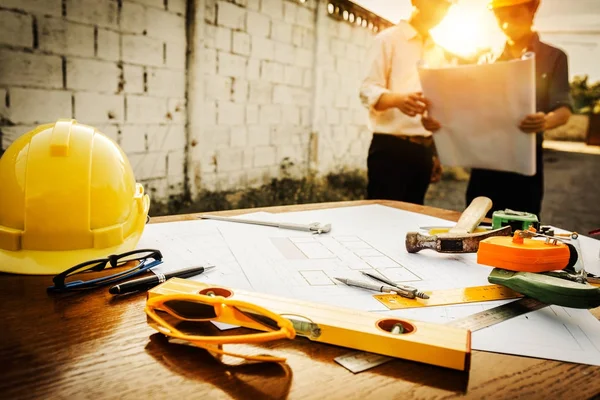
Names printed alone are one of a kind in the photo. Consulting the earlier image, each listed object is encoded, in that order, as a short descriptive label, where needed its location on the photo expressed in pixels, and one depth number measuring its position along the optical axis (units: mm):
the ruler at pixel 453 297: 652
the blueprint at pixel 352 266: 577
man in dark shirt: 2000
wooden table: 438
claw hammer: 898
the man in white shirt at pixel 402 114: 2309
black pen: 658
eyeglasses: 661
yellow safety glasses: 492
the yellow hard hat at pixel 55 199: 713
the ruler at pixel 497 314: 595
